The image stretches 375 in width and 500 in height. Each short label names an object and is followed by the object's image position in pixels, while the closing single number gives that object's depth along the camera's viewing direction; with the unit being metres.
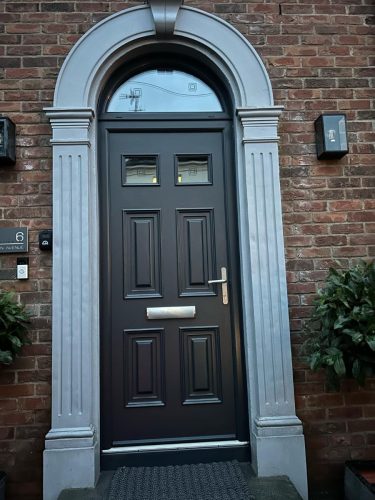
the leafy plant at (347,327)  2.41
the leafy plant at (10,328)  2.57
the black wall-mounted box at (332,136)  3.01
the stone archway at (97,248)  2.70
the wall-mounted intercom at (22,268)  2.86
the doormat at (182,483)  2.42
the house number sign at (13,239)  2.87
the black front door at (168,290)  2.92
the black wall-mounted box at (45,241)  2.87
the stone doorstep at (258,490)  2.43
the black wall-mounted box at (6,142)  2.84
